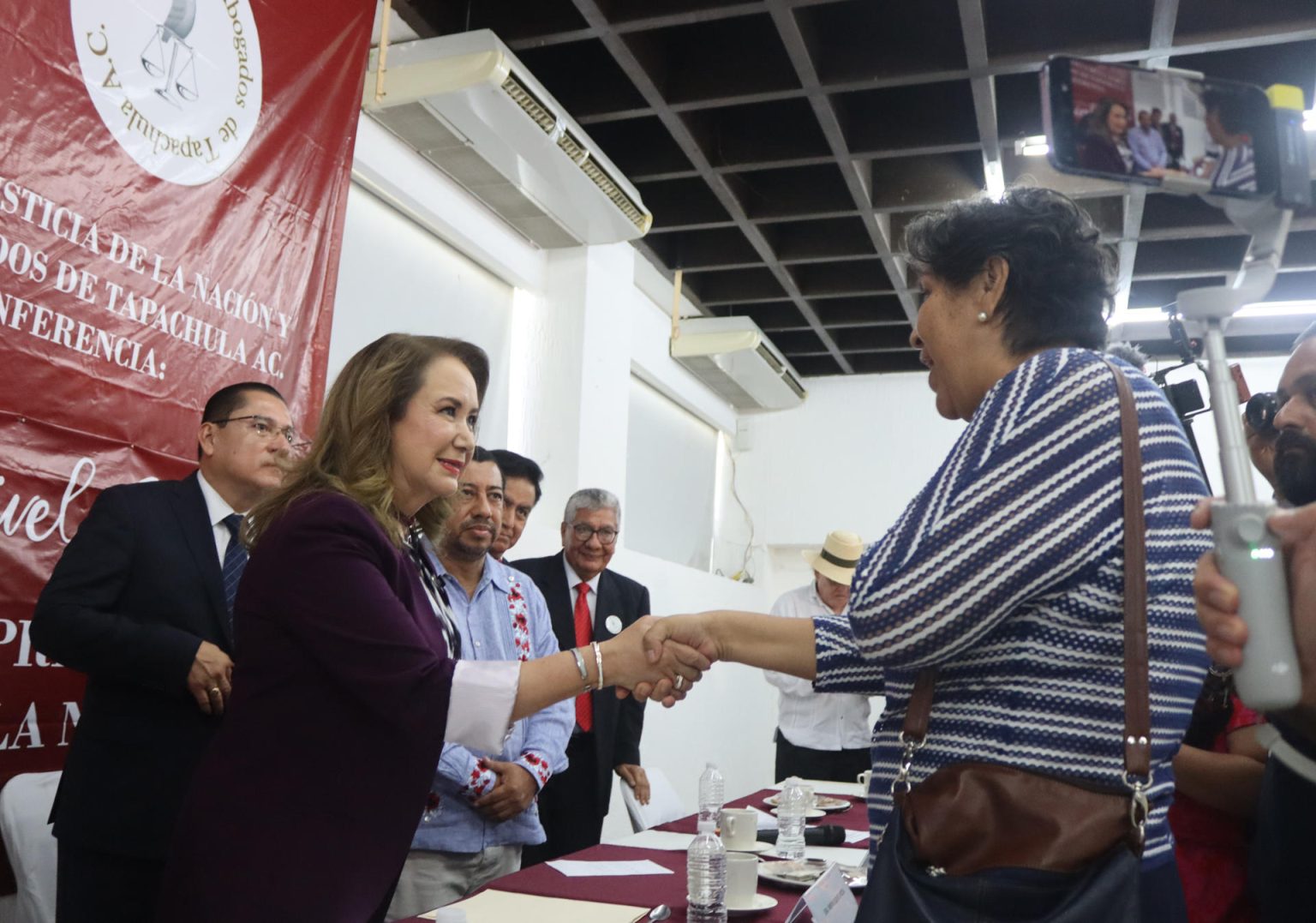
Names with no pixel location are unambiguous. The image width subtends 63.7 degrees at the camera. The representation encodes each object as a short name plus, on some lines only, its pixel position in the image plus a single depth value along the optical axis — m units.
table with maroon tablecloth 1.79
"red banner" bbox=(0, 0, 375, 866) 2.12
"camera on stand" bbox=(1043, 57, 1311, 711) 0.65
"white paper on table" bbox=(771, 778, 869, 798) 3.54
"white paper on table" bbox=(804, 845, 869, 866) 2.35
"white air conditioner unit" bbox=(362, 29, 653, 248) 3.55
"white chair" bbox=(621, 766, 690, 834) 3.03
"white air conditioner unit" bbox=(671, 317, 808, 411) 6.52
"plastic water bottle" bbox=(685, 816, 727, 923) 1.63
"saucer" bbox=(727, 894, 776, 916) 1.72
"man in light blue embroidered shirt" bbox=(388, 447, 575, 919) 2.23
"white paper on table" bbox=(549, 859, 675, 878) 2.03
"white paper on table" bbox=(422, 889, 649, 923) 1.64
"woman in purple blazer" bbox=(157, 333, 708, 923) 1.38
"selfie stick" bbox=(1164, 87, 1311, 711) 0.64
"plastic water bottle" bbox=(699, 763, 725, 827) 2.50
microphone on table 2.53
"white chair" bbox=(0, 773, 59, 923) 2.03
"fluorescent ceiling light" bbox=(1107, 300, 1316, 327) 6.17
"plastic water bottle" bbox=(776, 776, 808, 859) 2.33
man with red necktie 3.38
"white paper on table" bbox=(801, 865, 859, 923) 1.40
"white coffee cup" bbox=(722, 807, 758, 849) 2.27
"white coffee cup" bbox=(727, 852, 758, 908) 1.73
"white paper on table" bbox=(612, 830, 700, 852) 2.39
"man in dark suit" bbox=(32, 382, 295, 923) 1.94
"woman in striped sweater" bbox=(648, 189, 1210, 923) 1.03
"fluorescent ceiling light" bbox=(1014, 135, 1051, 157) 4.77
